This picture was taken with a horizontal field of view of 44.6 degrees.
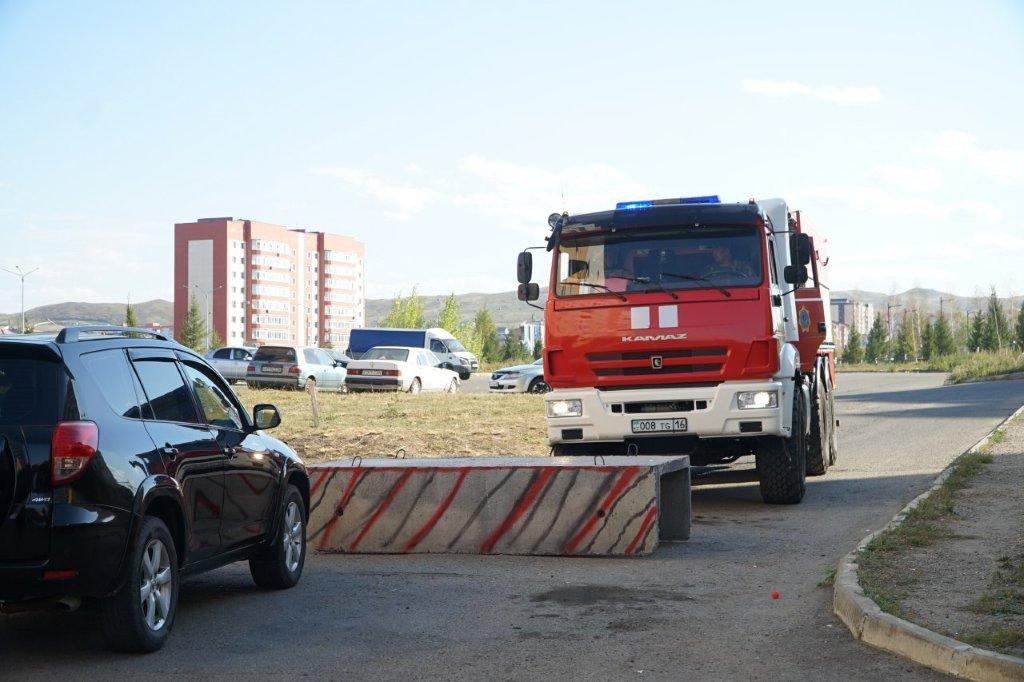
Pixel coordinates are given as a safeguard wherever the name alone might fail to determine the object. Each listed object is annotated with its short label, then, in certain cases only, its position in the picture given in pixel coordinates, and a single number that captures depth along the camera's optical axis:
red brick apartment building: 190.25
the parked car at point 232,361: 43.66
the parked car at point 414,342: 56.91
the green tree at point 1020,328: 105.78
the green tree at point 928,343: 111.94
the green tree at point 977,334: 114.69
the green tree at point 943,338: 112.06
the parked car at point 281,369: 39.09
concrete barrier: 9.56
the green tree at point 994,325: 98.94
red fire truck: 11.75
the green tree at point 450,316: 113.26
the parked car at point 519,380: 41.75
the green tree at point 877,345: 121.31
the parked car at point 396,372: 39.03
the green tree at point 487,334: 135.45
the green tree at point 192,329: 141.75
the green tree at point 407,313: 114.38
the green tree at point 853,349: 107.94
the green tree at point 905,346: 128.75
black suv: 5.78
